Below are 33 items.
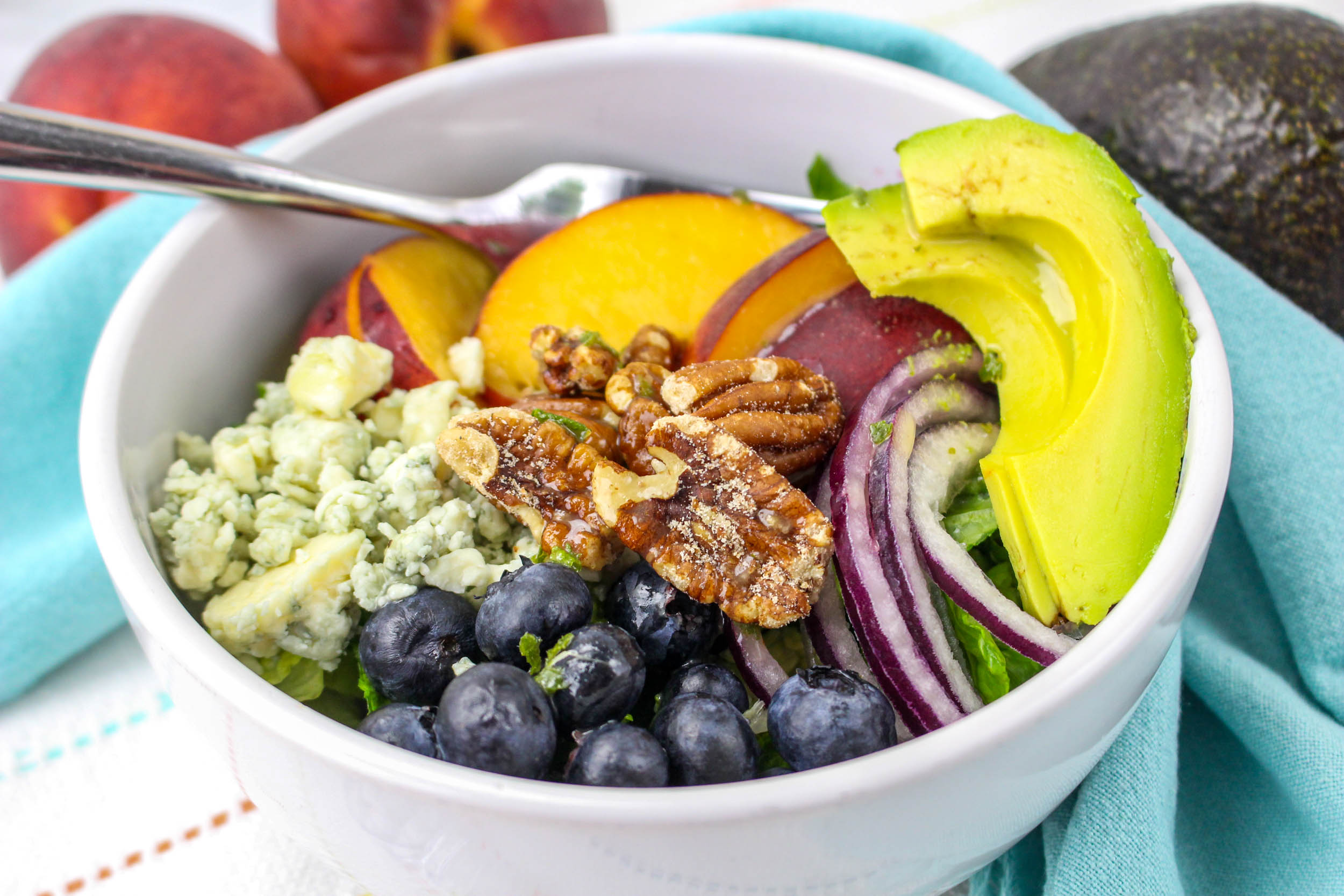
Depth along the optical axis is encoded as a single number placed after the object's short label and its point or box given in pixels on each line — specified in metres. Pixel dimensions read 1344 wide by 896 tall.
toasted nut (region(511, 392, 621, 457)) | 0.31
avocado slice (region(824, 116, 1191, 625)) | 0.29
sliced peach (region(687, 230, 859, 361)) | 0.33
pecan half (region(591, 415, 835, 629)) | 0.29
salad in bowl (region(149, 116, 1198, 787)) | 0.28
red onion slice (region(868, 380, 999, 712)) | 0.29
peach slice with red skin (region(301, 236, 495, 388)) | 0.34
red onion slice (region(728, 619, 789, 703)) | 0.29
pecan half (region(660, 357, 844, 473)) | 0.30
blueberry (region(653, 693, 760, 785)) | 0.27
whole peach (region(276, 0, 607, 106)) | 0.46
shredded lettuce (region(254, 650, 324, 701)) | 0.30
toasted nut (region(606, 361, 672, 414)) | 0.32
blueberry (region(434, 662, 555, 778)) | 0.27
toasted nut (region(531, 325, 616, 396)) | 0.32
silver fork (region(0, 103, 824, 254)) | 0.31
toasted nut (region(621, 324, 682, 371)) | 0.33
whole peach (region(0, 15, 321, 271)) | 0.43
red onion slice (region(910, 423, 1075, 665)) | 0.29
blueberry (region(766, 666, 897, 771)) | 0.28
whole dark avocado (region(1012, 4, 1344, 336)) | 0.37
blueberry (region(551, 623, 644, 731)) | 0.28
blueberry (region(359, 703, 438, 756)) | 0.28
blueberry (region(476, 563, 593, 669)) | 0.29
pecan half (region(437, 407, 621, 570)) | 0.30
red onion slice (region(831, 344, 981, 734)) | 0.29
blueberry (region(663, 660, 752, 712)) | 0.29
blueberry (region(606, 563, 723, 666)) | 0.29
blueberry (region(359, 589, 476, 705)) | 0.29
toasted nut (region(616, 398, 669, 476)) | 0.31
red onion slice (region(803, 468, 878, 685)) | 0.29
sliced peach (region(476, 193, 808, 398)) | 0.34
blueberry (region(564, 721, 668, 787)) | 0.27
